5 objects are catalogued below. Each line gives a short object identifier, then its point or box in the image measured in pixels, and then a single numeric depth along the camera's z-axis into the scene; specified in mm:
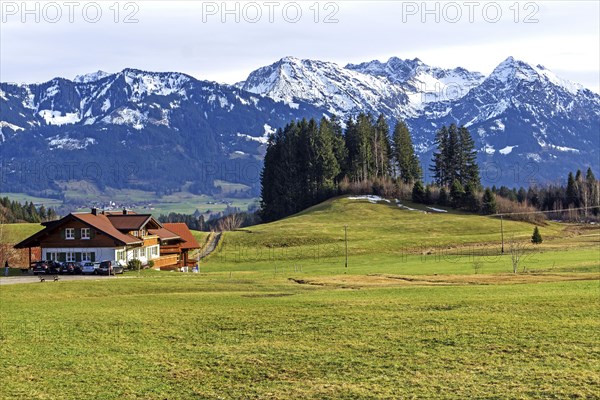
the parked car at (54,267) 73850
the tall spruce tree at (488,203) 149000
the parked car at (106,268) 73625
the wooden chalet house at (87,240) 82100
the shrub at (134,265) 79944
